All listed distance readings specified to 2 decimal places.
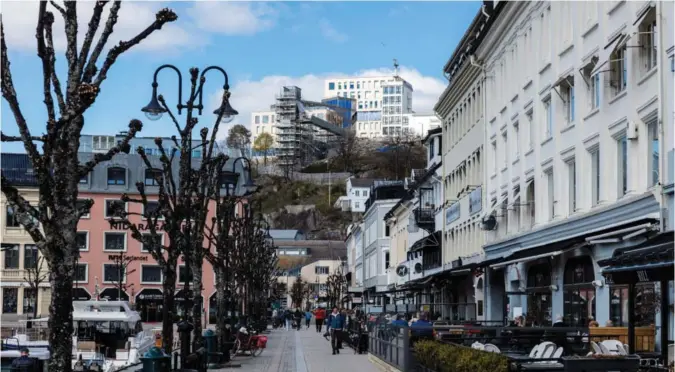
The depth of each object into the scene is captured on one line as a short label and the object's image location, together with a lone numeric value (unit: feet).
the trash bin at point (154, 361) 60.59
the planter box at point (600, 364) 45.42
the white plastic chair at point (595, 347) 60.52
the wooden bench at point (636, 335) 74.49
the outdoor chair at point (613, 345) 62.65
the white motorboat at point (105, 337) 131.13
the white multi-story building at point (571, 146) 82.99
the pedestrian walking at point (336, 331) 136.89
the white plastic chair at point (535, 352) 59.73
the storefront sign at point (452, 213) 181.89
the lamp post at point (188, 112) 78.98
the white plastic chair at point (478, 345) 63.75
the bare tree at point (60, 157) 44.37
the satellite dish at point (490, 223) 141.79
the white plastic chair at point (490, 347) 62.09
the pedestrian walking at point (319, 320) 261.05
